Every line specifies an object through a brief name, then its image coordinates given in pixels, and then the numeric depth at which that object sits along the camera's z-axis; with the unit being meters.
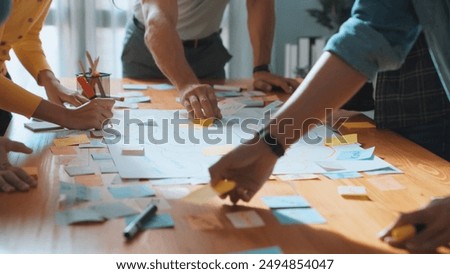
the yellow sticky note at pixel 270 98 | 2.87
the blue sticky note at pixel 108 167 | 2.02
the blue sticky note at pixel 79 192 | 1.87
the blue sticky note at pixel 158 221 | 1.75
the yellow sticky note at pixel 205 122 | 2.49
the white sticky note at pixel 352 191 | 1.91
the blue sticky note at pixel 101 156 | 2.12
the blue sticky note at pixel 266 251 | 1.67
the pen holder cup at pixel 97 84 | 2.72
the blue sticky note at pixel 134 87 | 3.03
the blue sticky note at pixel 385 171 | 2.04
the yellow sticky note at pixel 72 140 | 2.26
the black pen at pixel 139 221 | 1.71
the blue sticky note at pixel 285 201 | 1.85
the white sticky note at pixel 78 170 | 2.01
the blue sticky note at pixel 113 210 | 1.79
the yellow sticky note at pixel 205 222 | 1.76
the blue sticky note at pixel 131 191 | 1.88
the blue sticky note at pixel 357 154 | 2.15
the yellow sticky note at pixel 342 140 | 2.29
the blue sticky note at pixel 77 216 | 1.77
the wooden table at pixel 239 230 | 1.69
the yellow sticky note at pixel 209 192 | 1.86
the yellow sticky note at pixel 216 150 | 2.17
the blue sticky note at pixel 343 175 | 2.01
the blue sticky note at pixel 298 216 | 1.79
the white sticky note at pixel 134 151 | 2.15
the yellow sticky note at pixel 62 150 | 2.18
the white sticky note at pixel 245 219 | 1.77
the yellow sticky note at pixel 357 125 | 2.50
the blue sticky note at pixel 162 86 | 3.04
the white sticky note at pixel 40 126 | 2.42
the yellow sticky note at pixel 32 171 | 1.98
